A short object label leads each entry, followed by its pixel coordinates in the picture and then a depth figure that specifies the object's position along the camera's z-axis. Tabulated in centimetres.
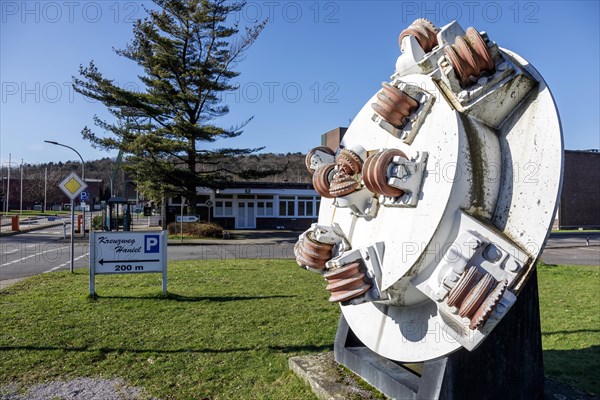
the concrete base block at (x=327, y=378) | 348
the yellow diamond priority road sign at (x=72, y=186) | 1205
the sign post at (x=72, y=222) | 1166
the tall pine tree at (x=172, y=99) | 2572
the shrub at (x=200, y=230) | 2667
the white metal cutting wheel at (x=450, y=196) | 250
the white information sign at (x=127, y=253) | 830
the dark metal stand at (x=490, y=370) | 282
